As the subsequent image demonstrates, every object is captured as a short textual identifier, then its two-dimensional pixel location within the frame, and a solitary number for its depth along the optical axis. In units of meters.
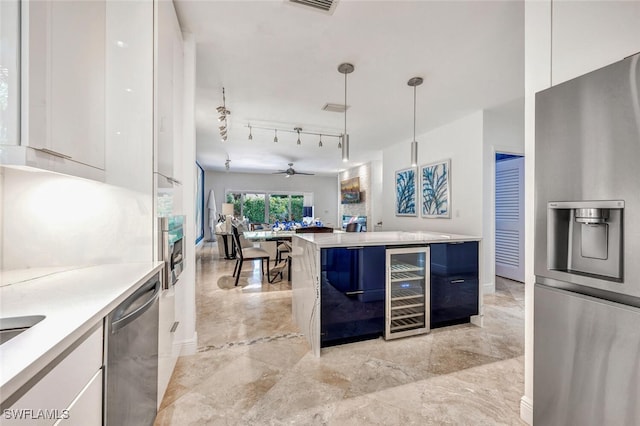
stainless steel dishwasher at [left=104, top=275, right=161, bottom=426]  0.92
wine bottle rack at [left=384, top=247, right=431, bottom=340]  2.39
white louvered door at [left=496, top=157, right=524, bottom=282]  4.34
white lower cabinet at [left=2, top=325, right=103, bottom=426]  0.55
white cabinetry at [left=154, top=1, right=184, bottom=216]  1.48
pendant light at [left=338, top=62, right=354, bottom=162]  2.54
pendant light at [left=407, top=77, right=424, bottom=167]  2.83
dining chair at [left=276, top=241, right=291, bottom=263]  4.64
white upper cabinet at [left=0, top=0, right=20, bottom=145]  0.80
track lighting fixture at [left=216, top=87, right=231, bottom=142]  3.04
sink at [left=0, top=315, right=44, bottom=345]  0.76
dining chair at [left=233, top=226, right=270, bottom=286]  4.11
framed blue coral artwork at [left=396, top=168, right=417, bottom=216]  4.92
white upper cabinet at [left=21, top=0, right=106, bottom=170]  0.85
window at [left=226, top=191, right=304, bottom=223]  10.01
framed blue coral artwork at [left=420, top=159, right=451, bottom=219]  4.15
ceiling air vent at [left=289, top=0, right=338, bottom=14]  1.75
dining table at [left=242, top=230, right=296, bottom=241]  4.36
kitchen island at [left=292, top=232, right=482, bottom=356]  2.18
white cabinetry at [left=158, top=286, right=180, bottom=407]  1.50
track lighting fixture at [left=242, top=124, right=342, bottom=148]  4.49
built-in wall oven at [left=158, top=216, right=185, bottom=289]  1.54
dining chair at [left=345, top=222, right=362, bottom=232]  6.06
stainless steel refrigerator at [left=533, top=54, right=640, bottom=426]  0.91
